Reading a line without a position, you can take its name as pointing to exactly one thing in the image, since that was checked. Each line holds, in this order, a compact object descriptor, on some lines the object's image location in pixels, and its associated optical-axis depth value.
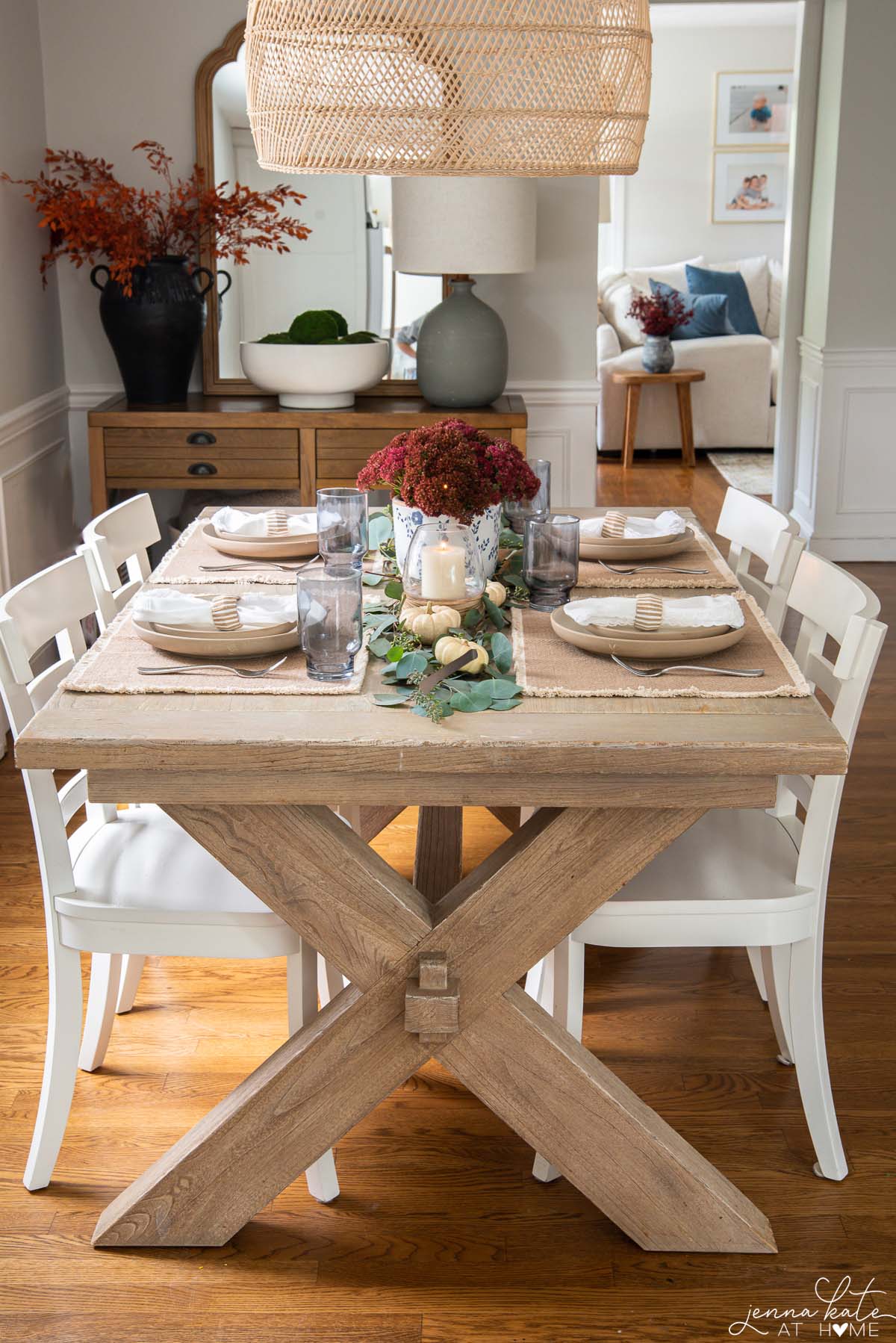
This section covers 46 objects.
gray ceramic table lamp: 3.65
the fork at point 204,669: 1.78
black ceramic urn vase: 3.92
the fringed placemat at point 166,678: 1.72
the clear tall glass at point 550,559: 2.11
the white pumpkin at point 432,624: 1.88
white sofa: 7.41
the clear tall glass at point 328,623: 1.75
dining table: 1.56
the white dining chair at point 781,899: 1.80
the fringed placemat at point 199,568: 2.30
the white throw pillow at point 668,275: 8.16
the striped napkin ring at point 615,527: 2.51
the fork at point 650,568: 2.38
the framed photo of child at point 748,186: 8.86
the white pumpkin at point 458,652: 1.76
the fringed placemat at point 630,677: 1.71
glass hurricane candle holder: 1.98
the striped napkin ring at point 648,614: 1.90
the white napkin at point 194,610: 1.92
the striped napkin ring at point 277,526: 2.56
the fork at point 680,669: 1.78
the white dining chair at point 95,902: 1.78
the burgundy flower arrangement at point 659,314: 7.17
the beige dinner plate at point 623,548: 2.45
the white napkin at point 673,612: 1.92
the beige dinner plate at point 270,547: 2.44
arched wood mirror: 4.16
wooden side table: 7.10
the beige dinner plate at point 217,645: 1.82
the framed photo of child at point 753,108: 8.73
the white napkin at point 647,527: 2.54
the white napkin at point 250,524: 2.57
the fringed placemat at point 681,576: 2.29
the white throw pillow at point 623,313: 7.64
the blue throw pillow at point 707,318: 7.72
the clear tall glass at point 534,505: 2.42
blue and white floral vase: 2.11
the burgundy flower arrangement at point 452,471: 2.04
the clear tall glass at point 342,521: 2.24
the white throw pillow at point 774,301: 8.18
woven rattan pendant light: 1.66
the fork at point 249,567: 2.38
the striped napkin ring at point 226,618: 1.91
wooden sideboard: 3.91
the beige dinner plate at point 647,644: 1.81
